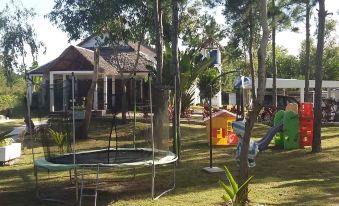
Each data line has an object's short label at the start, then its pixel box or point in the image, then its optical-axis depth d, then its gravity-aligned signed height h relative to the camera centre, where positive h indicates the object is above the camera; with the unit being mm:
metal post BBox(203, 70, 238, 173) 10711 -1672
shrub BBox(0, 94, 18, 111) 33719 -383
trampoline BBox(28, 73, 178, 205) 7766 -1152
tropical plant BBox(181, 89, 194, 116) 25719 -410
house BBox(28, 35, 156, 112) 27656 +1740
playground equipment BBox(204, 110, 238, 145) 15914 -1066
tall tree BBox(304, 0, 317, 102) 23684 +2331
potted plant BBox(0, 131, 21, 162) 12273 -1374
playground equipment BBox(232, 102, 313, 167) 14879 -1057
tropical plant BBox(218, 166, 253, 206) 7035 -1445
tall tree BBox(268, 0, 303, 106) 22375 +3742
